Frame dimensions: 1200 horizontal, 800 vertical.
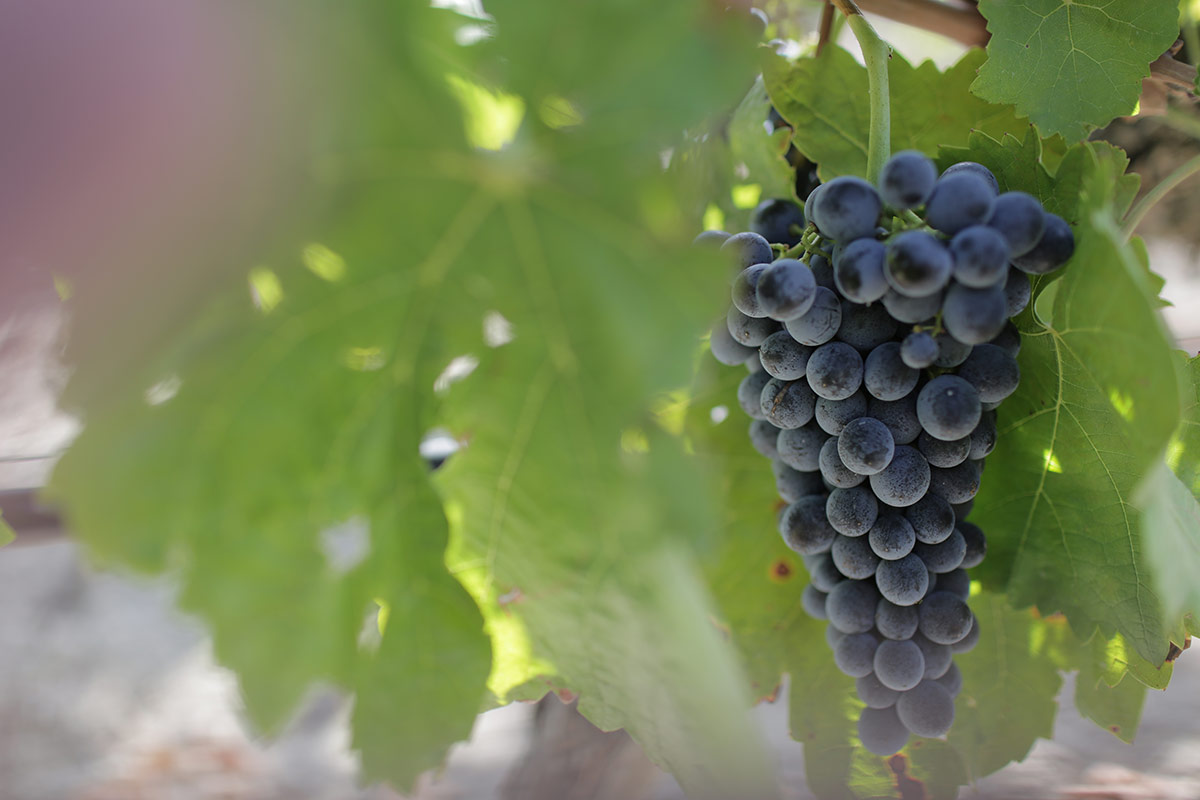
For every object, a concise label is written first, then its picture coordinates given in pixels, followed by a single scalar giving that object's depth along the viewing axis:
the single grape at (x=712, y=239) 0.62
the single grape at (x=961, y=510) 0.64
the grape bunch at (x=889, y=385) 0.49
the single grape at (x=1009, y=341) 0.57
